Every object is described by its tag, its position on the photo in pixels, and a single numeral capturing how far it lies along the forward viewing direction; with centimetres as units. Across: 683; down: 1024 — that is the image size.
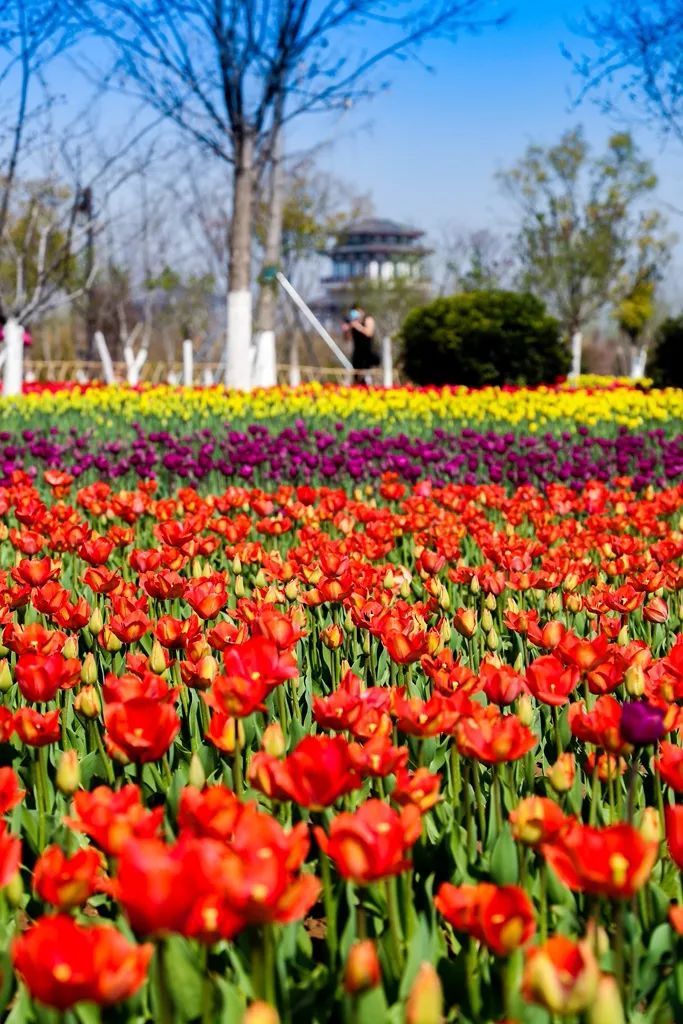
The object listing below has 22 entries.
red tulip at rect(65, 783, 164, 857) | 131
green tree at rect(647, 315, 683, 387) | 2194
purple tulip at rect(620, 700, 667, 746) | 160
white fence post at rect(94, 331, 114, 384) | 2489
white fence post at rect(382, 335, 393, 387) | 2603
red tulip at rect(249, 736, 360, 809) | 141
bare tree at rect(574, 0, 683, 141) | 1806
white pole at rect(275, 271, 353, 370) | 2136
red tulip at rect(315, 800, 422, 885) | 125
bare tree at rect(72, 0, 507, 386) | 1595
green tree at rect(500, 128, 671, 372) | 3859
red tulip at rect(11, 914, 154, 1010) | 104
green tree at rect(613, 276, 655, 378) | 4225
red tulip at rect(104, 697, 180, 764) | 165
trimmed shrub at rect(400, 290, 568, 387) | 2055
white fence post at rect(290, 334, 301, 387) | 2570
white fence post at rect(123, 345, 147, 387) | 2726
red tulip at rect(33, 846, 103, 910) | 129
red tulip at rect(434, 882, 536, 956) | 123
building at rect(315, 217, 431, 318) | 8431
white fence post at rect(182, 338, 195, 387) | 2692
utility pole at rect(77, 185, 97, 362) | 2242
